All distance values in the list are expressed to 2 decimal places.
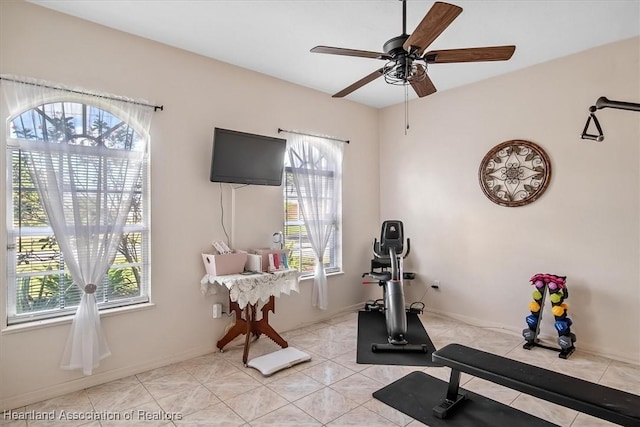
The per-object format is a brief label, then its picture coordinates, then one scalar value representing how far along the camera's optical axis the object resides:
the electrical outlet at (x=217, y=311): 3.64
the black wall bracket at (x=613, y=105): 2.29
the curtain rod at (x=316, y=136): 4.25
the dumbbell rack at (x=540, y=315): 3.46
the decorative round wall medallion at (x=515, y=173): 3.88
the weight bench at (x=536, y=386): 1.90
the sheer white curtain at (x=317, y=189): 4.41
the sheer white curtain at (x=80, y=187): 2.67
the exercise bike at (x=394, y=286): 3.64
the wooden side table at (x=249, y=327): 3.46
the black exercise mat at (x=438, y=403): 2.41
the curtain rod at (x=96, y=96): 2.61
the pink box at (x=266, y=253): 3.70
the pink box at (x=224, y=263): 3.41
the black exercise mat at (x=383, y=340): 3.39
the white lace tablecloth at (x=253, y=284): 3.27
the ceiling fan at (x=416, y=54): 2.04
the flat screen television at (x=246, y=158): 3.47
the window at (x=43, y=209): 2.65
